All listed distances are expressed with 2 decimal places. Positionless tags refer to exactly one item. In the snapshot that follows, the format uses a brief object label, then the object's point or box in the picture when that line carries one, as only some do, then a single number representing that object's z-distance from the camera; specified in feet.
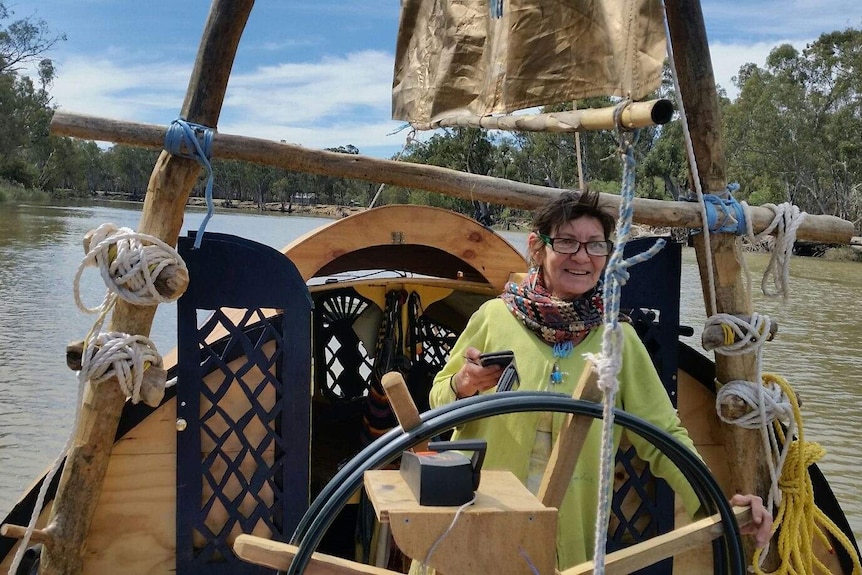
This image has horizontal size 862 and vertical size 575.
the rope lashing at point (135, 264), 8.17
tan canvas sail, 7.73
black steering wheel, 4.31
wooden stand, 3.91
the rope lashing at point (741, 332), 9.21
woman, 6.11
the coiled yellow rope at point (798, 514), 9.32
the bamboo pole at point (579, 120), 6.58
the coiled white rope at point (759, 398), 9.25
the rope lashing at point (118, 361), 8.26
